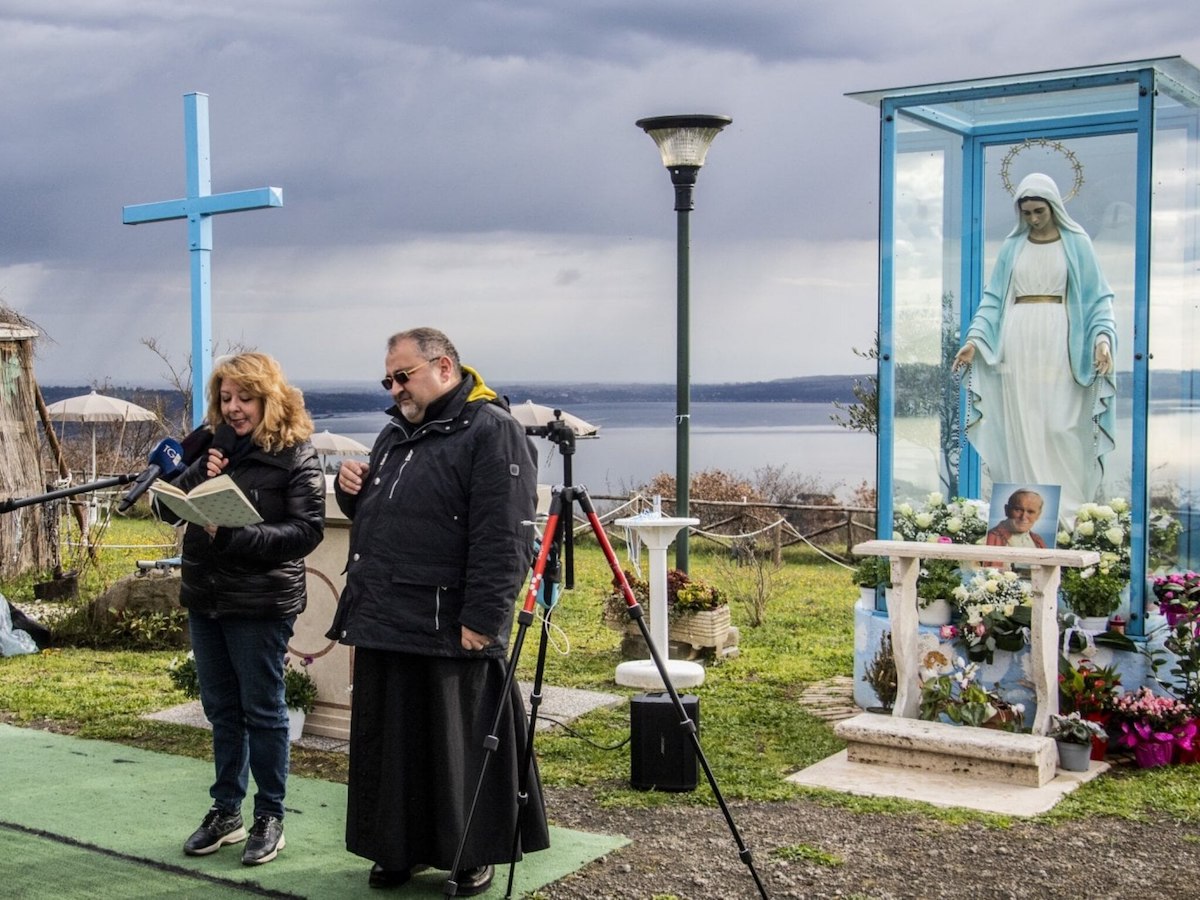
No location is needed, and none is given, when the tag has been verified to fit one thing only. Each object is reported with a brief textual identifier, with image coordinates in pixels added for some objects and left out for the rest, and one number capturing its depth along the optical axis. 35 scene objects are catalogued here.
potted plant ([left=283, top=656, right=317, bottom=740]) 7.56
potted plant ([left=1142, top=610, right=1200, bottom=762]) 7.09
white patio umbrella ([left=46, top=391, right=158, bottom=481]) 20.62
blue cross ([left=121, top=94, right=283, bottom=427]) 8.28
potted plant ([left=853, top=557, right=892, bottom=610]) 8.54
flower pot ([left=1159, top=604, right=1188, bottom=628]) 7.50
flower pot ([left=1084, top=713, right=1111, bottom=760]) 7.19
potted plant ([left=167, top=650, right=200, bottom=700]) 7.75
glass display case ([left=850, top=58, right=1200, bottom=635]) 7.97
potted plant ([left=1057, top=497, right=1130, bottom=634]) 7.78
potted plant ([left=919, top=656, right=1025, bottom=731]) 7.30
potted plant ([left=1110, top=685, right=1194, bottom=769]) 7.04
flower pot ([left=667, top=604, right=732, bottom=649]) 10.08
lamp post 9.76
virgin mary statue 8.34
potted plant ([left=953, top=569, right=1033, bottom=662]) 7.77
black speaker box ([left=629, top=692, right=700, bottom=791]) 6.54
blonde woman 5.24
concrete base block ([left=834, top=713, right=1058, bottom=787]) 6.79
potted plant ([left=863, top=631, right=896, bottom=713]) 7.98
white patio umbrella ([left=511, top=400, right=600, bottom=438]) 13.77
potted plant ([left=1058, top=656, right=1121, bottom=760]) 7.25
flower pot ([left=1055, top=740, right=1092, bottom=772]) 7.00
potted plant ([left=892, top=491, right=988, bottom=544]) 8.55
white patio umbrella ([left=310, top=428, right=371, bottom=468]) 20.06
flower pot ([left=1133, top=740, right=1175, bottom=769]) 7.03
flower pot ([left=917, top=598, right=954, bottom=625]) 8.09
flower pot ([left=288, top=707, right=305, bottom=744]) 7.56
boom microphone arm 4.42
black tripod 4.77
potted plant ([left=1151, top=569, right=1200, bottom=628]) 7.48
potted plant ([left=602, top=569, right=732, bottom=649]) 10.09
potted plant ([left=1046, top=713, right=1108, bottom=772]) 7.00
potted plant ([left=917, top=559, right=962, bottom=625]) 8.09
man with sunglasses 4.87
